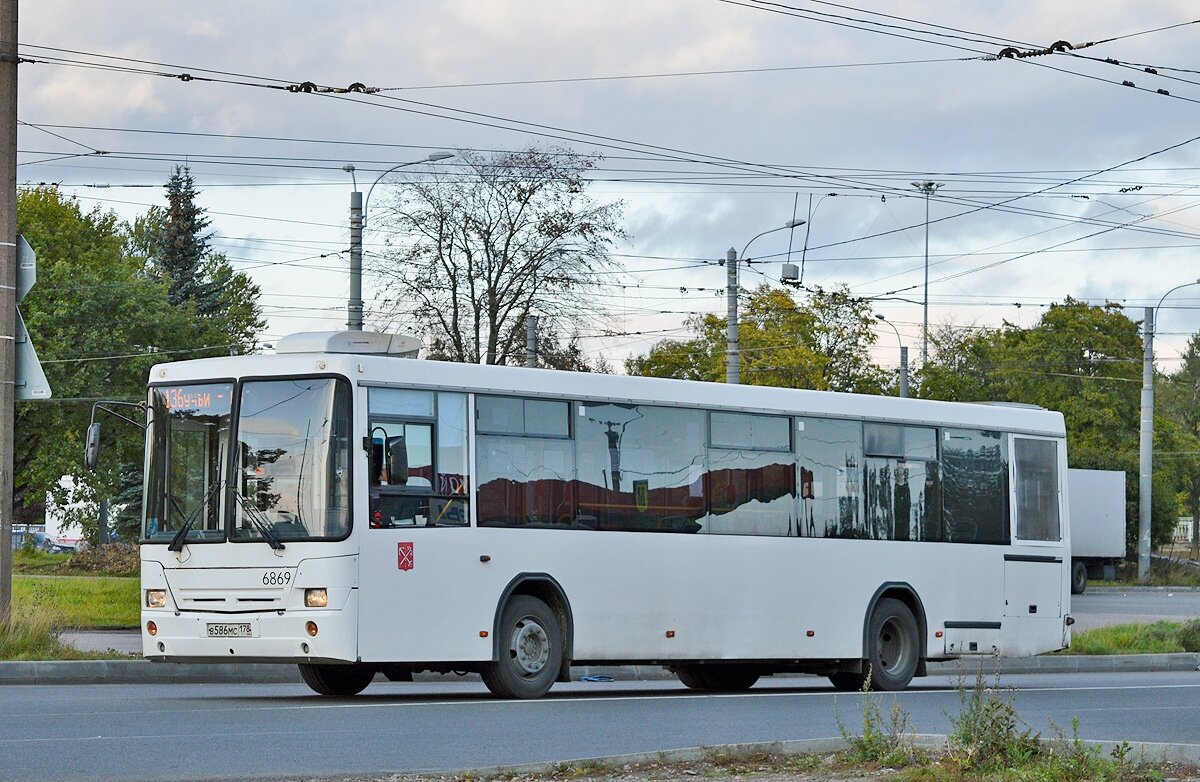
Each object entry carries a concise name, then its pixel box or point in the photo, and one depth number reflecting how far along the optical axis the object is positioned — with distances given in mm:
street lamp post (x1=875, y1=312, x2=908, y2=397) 56375
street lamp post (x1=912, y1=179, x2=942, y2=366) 69600
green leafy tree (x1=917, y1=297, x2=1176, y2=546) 78000
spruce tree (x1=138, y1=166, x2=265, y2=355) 72000
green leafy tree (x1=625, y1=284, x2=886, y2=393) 72875
